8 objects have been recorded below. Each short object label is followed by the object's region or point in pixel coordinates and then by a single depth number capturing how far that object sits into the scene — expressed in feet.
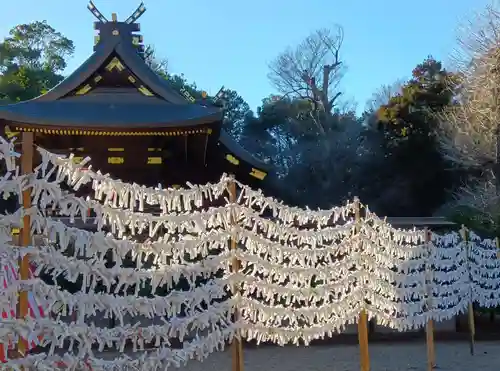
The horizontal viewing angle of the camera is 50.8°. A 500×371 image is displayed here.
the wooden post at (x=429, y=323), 17.39
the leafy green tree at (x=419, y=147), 66.36
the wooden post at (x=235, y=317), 11.87
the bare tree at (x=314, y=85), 93.91
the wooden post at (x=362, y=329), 14.67
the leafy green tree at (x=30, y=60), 77.20
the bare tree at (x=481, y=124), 49.47
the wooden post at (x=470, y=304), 22.16
